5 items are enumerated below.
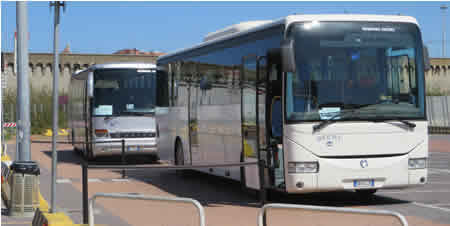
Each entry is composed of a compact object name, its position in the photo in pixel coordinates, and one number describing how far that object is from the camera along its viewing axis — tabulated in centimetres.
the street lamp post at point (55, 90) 1031
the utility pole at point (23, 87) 1445
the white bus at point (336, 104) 1184
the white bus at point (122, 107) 2294
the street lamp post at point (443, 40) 7722
